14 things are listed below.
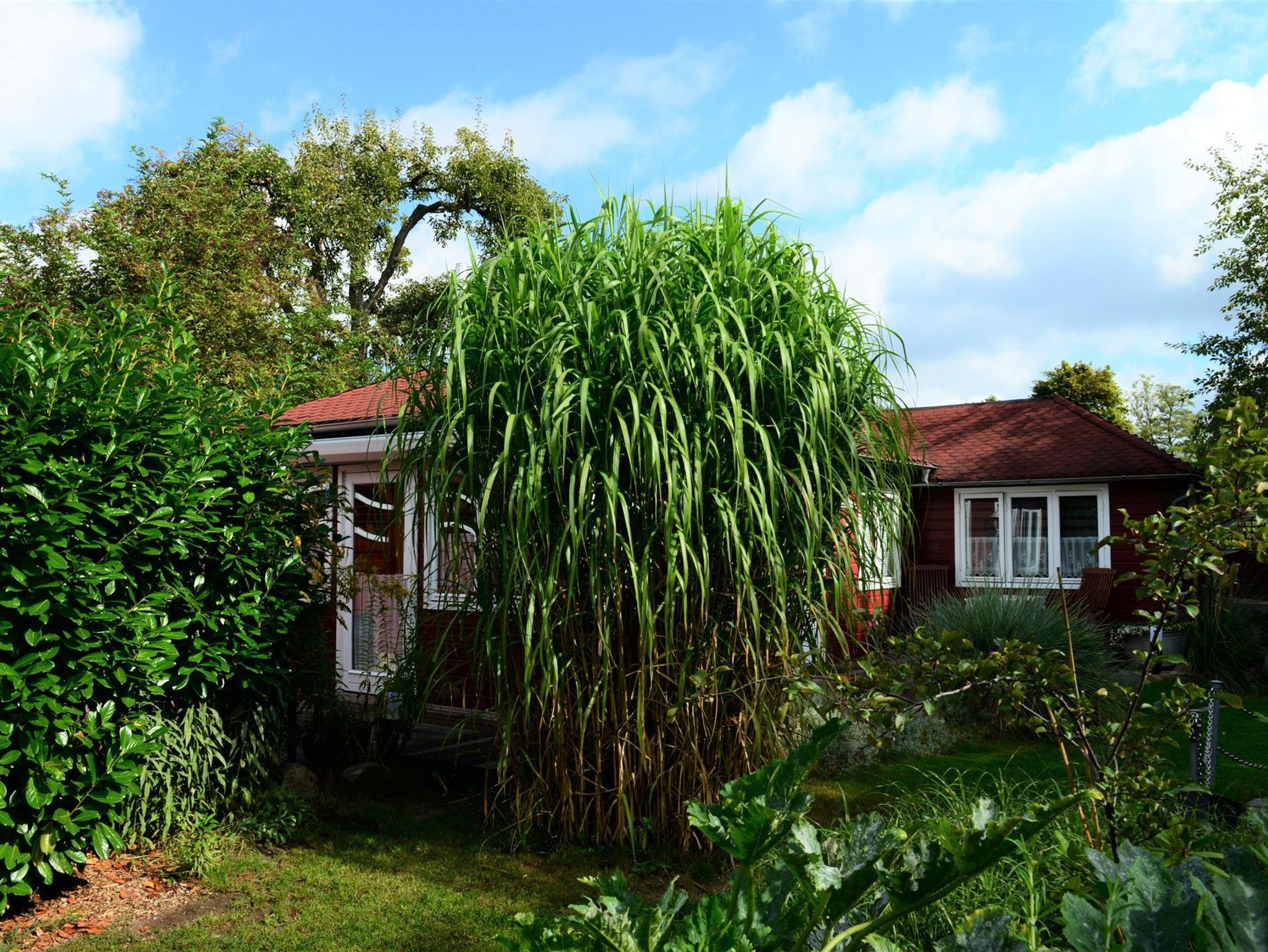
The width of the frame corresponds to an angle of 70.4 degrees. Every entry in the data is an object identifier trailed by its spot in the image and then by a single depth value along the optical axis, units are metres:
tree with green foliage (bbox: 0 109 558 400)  15.48
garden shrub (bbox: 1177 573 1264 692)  10.19
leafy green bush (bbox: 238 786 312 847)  4.62
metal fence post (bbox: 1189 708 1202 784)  4.71
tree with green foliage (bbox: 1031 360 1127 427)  29.59
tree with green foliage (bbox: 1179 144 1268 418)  14.92
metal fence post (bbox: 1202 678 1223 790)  4.50
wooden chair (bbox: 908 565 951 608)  14.34
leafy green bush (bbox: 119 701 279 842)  4.28
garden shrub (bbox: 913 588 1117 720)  8.11
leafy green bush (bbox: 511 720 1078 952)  1.08
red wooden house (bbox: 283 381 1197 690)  13.62
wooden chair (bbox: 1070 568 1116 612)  12.94
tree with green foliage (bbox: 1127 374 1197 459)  47.78
